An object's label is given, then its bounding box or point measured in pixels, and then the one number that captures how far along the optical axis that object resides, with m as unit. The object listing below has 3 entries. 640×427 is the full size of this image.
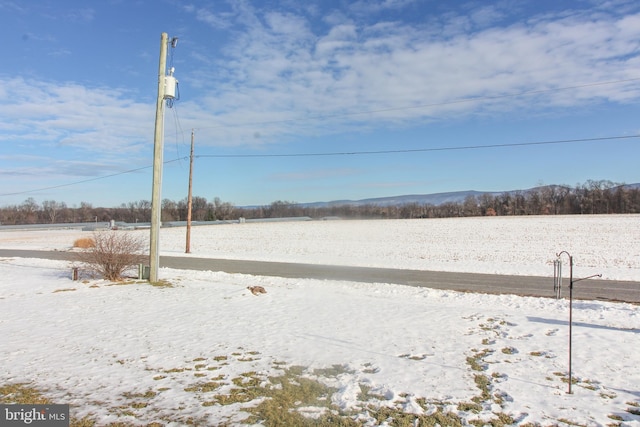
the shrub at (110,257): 13.30
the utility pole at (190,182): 27.38
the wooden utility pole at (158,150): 12.52
